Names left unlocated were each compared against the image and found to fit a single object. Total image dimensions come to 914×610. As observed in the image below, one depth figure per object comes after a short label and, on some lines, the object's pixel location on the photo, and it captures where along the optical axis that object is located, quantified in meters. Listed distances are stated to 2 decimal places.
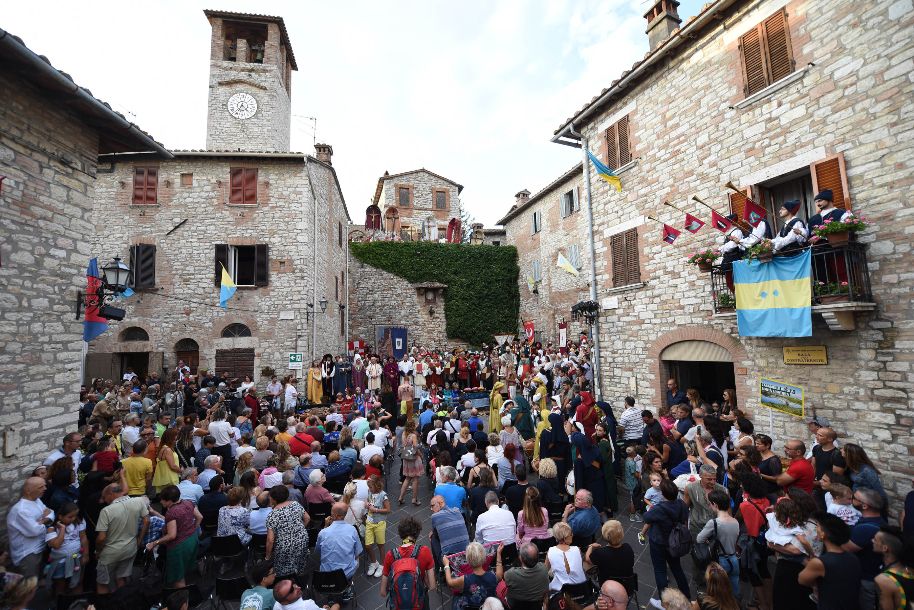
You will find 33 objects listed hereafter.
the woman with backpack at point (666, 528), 4.84
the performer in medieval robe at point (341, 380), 16.52
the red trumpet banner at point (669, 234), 9.55
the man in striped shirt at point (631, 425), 8.48
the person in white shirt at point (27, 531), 4.71
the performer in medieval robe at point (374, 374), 16.30
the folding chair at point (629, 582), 4.30
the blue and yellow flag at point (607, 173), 11.28
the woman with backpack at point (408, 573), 4.25
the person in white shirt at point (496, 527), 4.92
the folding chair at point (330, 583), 4.71
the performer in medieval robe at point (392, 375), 16.03
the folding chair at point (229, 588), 4.72
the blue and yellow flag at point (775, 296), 7.16
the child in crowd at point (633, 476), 7.18
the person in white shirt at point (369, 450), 7.49
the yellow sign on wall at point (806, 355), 7.39
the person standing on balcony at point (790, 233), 7.06
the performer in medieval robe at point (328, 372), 16.30
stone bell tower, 19.52
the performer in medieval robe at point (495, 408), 10.41
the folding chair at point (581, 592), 4.25
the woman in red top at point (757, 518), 4.75
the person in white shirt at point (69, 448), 6.14
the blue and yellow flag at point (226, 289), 14.27
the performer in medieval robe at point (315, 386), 15.60
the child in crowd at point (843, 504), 4.51
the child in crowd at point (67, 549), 4.90
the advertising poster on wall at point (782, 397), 7.32
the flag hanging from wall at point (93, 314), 7.47
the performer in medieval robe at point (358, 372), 17.02
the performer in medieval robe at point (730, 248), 8.22
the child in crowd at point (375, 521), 5.92
